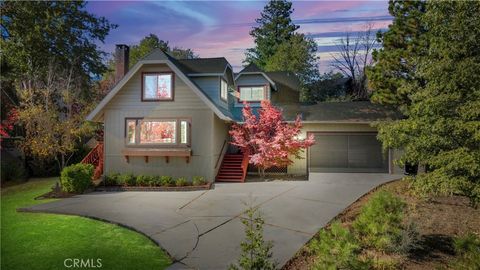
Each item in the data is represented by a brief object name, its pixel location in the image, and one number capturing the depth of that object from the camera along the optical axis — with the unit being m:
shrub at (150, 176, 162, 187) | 14.51
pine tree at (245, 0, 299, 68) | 42.34
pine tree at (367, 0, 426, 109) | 13.52
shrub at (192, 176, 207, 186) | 14.42
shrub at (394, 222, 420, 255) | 6.02
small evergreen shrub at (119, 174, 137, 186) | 14.57
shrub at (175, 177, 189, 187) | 14.36
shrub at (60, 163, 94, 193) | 13.05
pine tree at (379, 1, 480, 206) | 7.55
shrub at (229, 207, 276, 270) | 4.55
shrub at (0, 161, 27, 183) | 16.69
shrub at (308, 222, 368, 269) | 4.94
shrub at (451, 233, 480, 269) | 4.96
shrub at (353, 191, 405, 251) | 6.15
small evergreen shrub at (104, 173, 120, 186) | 14.69
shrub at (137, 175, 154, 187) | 14.52
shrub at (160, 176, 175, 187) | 14.45
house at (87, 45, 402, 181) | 15.11
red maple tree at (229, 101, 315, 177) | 15.77
